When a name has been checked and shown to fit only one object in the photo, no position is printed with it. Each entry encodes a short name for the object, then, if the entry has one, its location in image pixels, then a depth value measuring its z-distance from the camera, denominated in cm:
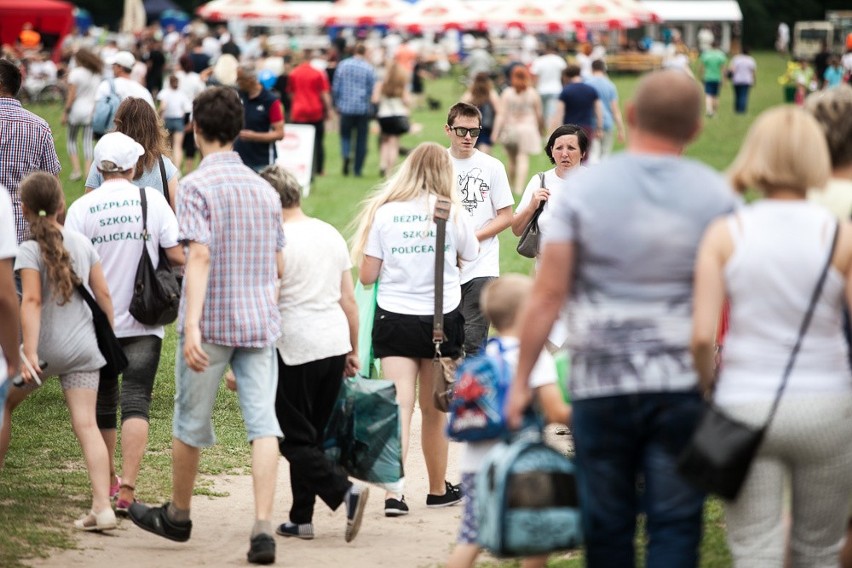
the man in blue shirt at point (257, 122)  2989
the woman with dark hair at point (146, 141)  1493
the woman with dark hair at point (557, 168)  1545
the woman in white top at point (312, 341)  1219
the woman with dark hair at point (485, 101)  4109
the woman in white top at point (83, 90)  3756
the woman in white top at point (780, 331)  757
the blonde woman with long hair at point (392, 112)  4469
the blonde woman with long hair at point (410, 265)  1317
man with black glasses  1559
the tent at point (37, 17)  10556
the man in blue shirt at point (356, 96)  4487
